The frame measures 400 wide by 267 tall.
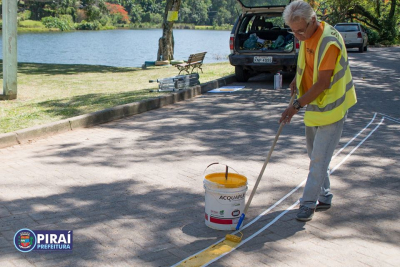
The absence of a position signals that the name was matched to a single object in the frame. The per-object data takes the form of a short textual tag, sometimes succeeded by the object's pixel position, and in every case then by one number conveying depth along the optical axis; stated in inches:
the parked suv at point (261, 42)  541.3
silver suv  1141.1
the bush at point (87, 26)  2970.0
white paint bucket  181.5
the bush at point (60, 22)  2494.5
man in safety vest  176.9
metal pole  432.1
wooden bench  662.5
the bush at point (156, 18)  3686.0
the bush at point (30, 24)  2544.8
